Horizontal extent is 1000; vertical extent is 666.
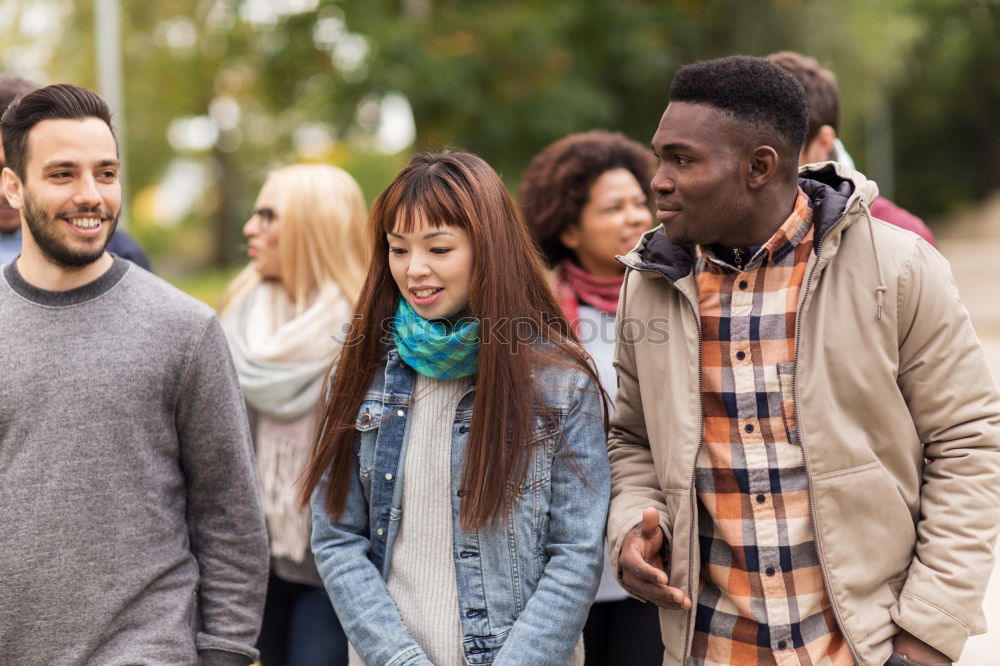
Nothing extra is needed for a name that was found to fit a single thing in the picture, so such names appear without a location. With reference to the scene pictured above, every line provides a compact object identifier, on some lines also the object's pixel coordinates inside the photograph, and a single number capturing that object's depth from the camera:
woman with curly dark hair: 3.81
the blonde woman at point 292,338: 3.74
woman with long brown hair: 2.57
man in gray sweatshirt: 2.45
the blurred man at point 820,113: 3.82
